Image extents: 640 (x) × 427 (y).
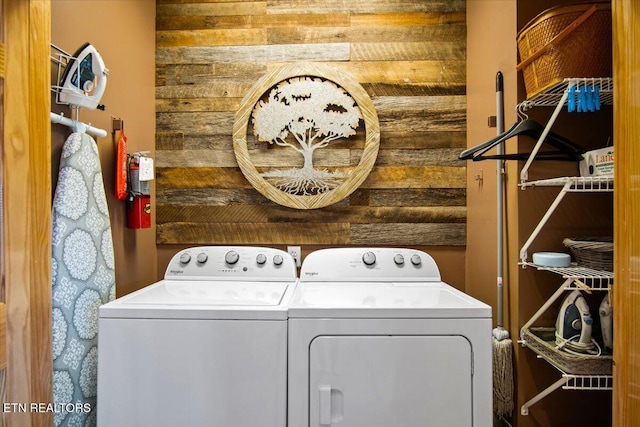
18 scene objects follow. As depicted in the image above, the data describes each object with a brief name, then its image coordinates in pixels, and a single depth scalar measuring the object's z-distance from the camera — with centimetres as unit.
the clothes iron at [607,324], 124
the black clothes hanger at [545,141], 136
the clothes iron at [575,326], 125
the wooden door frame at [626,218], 99
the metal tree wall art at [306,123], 198
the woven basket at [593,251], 124
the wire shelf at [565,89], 122
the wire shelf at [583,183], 117
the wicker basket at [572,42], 122
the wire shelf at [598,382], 118
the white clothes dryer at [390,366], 121
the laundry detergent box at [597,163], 122
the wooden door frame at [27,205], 101
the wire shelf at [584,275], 119
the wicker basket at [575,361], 119
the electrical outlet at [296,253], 204
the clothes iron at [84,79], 132
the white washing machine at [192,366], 121
